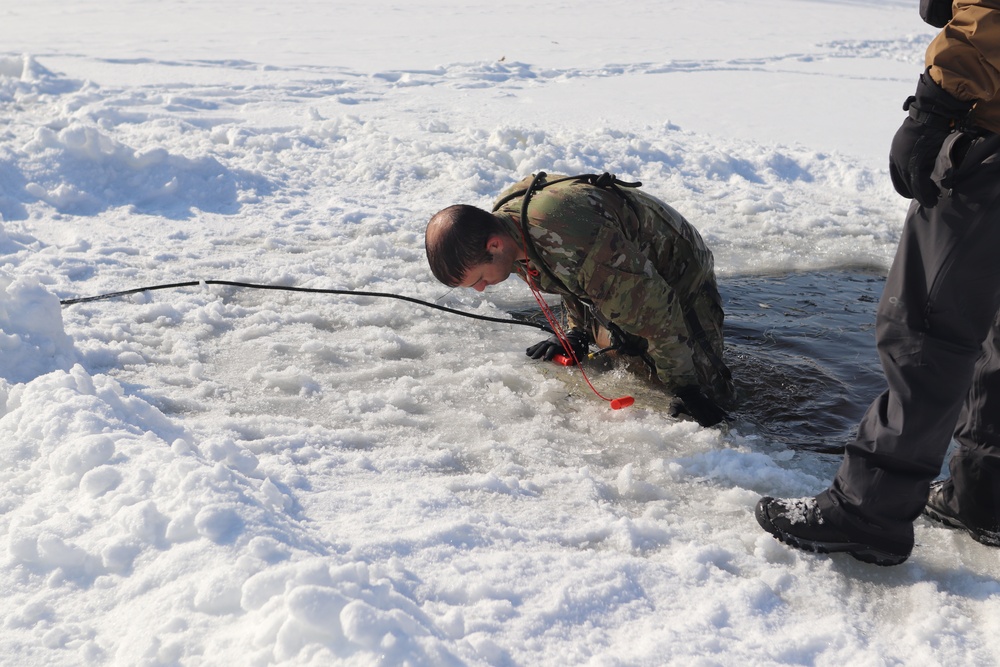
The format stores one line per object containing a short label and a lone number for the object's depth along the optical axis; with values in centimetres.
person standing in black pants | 200
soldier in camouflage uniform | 300
